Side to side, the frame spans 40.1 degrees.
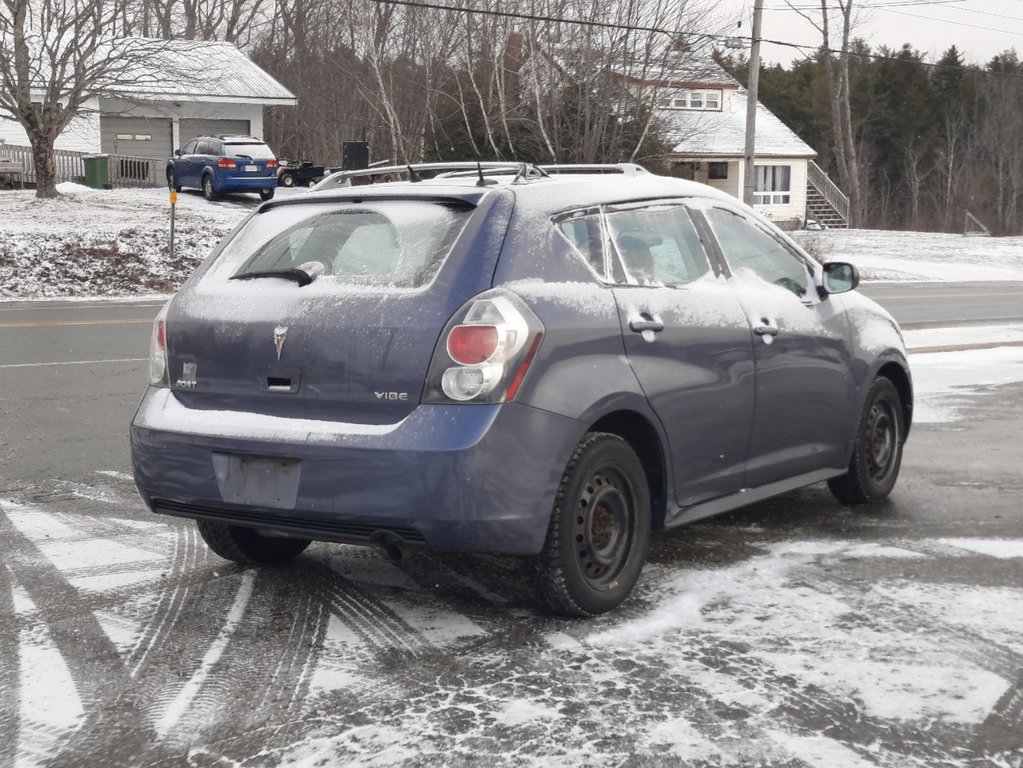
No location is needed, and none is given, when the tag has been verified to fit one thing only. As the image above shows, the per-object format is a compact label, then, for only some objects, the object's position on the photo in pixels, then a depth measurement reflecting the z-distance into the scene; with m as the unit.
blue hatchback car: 4.73
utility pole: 33.19
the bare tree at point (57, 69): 29.23
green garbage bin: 43.97
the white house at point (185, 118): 47.88
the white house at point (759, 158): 56.22
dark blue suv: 36.44
